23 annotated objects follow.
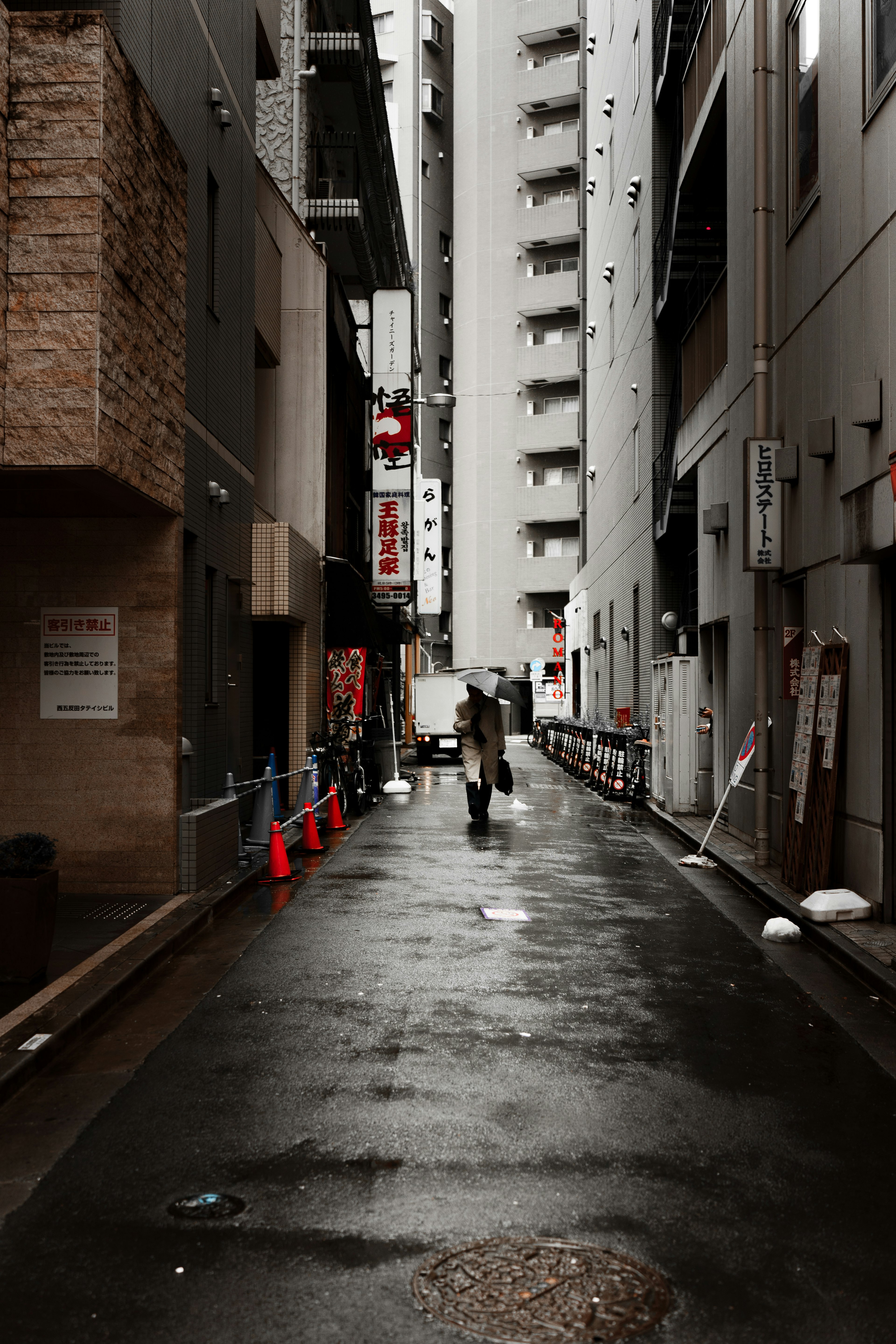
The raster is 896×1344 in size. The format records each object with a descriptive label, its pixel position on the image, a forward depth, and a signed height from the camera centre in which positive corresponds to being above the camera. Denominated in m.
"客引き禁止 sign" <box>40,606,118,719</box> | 10.93 +0.26
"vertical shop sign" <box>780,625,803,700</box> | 13.27 +0.36
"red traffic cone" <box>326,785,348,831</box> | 17.42 -1.78
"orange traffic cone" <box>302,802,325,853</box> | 14.79 -1.77
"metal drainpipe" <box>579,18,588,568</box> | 49.81 +14.87
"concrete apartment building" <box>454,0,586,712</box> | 69.50 +20.22
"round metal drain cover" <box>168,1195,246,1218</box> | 4.32 -1.84
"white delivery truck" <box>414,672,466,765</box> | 36.22 -0.60
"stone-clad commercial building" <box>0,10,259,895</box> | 8.58 +2.33
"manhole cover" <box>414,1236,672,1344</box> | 3.54 -1.83
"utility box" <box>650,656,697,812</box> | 19.14 -0.66
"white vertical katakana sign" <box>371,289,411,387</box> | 27.95 +8.36
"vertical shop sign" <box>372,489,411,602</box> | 28.56 +3.49
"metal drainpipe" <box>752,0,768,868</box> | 13.75 +4.38
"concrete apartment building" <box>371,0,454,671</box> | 69.50 +30.46
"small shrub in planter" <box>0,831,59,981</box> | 7.33 -1.28
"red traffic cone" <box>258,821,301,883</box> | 12.42 -1.75
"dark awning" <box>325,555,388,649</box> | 23.09 +1.52
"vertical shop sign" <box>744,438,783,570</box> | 13.46 +2.03
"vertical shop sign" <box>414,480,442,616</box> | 50.06 +5.77
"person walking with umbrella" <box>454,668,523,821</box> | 18.72 -0.71
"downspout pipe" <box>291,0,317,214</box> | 22.38 +11.46
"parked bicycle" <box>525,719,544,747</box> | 48.53 -1.82
